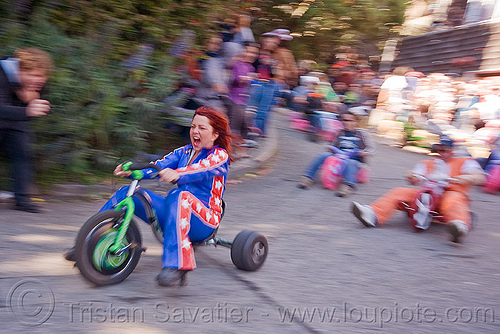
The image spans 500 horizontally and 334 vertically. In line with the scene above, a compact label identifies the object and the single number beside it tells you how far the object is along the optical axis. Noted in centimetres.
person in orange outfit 572
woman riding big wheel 339
